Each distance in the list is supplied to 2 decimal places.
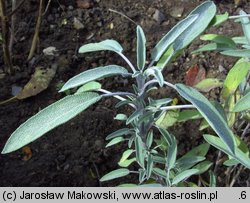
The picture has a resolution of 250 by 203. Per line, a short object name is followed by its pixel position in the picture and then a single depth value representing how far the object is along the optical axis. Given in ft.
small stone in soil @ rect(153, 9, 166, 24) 2.04
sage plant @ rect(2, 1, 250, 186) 1.06
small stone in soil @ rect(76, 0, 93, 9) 2.07
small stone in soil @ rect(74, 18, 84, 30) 2.00
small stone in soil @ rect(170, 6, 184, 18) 2.07
